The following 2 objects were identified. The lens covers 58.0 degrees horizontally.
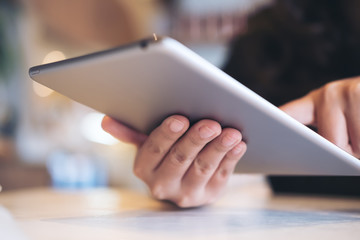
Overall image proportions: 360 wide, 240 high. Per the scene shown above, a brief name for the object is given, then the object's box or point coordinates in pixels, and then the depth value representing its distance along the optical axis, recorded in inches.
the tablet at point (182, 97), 8.9
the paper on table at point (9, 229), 10.2
